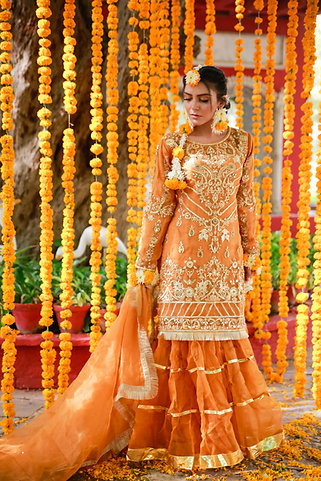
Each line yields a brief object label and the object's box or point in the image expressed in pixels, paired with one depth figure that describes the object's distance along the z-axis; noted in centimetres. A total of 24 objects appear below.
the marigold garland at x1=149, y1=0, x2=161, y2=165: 644
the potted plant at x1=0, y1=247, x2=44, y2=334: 747
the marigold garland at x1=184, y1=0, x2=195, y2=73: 682
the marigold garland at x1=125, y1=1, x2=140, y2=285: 613
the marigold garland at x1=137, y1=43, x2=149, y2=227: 651
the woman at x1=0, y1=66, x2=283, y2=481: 512
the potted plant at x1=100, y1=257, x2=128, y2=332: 767
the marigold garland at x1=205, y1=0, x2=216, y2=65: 672
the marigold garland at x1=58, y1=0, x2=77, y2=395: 593
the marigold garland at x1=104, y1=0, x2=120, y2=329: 616
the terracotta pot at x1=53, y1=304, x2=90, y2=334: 752
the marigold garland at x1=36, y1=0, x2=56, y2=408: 593
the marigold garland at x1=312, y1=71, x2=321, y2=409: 684
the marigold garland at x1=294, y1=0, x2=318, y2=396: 693
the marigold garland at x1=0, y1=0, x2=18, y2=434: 580
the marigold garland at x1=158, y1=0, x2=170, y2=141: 655
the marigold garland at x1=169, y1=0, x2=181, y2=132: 689
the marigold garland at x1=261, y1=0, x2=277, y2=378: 690
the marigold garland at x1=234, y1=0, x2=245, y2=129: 672
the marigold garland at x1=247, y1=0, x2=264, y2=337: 699
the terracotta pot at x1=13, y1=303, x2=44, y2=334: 747
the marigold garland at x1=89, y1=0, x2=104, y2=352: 602
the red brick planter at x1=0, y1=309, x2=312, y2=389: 734
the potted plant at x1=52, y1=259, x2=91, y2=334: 755
